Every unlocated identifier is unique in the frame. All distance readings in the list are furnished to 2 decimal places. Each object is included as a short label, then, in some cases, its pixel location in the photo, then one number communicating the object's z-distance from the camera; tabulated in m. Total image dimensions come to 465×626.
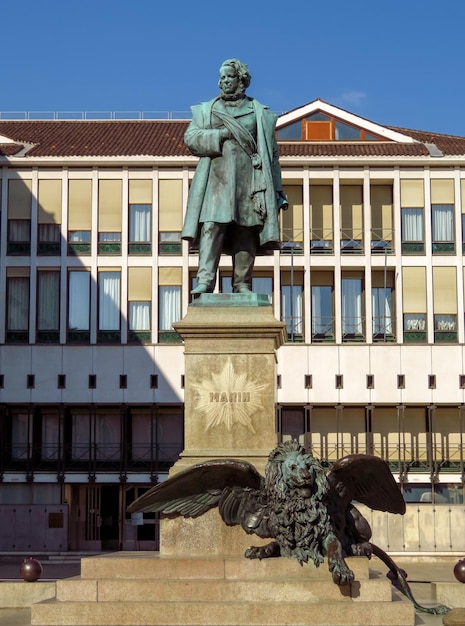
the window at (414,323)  54.56
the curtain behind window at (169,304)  55.09
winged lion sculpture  14.21
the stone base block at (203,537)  14.81
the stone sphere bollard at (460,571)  19.08
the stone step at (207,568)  14.03
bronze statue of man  16.81
